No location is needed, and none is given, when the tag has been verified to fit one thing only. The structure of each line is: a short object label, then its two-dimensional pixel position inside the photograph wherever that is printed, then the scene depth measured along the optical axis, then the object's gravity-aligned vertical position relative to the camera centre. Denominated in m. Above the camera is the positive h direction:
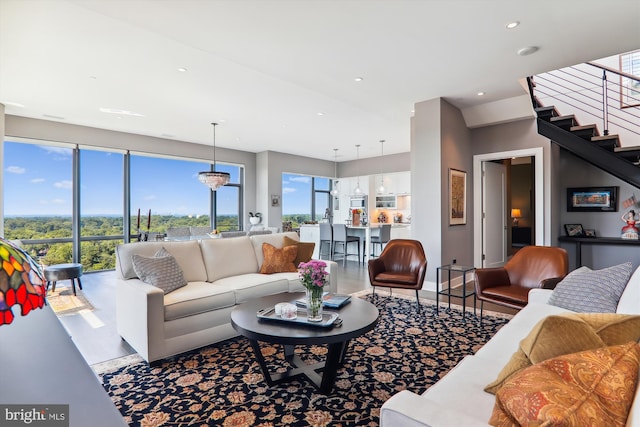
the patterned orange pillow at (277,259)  3.86 -0.54
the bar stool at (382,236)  7.66 -0.53
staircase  4.51 +1.38
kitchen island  7.72 -0.47
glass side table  3.59 -0.66
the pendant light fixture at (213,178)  6.31 +0.69
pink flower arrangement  2.24 -0.42
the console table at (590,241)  5.11 -0.47
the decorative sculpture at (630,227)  5.11 -0.24
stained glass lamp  0.55 -0.12
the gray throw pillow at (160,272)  2.92 -0.52
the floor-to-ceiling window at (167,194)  7.46 +0.50
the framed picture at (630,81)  4.89 +2.00
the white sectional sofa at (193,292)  2.61 -0.72
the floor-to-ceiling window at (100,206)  6.73 +0.18
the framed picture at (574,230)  5.68 -0.31
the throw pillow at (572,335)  1.12 -0.43
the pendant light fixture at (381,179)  8.35 +1.01
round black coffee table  1.99 -0.74
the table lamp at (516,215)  9.77 -0.09
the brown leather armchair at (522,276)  3.13 -0.65
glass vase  2.25 -0.61
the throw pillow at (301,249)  4.14 -0.45
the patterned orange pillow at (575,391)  0.81 -0.47
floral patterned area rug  1.96 -1.19
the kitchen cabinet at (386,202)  9.68 +0.33
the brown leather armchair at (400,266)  3.87 -0.68
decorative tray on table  2.14 -0.71
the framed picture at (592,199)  5.46 +0.22
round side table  4.55 -0.81
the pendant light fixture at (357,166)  9.04 +1.50
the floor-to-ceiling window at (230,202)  8.84 +0.32
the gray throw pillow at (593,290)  2.09 -0.53
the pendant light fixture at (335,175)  11.06 +1.29
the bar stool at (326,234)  7.89 -0.50
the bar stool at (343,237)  7.64 -0.56
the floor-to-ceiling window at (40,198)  6.07 +0.32
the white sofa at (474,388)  0.97 -0.73
